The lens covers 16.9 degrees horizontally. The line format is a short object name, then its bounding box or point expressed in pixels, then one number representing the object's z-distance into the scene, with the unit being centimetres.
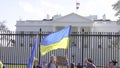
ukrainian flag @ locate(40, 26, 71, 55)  1351
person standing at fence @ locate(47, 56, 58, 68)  1291
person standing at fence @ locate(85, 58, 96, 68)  1359
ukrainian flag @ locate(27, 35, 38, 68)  1270
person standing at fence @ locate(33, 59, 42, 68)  1411
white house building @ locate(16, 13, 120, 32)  6925
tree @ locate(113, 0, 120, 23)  4275
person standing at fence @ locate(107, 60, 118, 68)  1295
